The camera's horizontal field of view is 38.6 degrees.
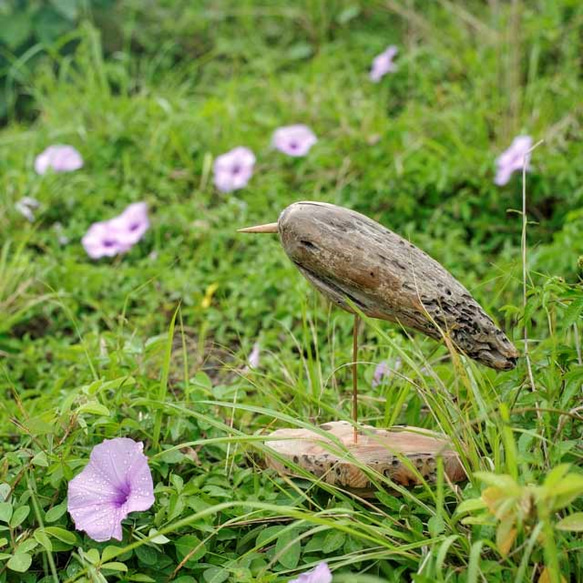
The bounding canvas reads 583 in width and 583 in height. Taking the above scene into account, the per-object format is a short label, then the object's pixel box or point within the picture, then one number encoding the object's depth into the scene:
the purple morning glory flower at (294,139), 2.90
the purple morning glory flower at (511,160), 2.52
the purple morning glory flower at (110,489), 1.32
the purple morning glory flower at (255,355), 2.00
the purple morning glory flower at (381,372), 1.77
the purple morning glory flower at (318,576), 1.19
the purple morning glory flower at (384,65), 3.45
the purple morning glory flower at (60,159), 2.93
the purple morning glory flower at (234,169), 2.81
